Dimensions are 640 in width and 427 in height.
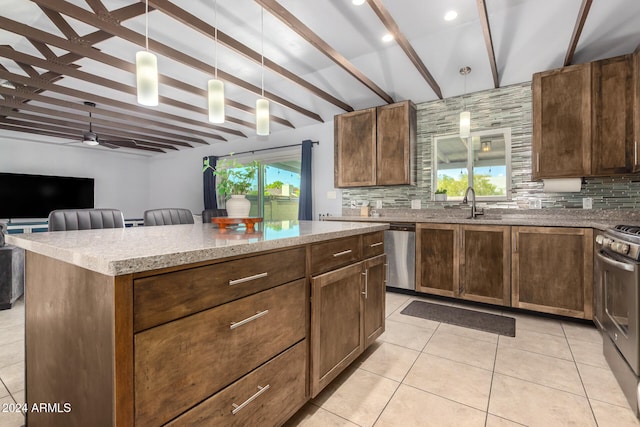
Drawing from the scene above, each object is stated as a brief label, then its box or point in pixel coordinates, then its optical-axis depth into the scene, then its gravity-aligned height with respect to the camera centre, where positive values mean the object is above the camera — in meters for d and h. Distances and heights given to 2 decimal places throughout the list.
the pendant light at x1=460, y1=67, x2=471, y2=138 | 2.85 +0.84
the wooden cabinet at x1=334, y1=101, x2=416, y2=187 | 3.77 +0.88
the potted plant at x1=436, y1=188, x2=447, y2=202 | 3.80 +0.20
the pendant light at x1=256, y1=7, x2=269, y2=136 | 2.22 +0.72
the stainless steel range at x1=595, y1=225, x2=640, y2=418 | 1.51 -0.54
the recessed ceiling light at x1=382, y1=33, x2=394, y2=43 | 2.73 +1.64
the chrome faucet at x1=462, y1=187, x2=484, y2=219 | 3.42 +0.05
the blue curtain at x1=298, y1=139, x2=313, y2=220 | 4.85 +0.44
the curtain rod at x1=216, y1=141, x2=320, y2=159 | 4.94 +1.17
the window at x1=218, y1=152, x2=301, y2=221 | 5.38 +0.45
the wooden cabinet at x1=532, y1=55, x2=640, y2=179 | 2.61 +0.84
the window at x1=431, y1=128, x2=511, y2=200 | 3.49 +0.58
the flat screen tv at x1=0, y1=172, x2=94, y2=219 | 5.64 +0.37
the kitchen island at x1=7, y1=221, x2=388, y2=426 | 0.80 -0.39
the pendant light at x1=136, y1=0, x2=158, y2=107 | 1.62 +0.75
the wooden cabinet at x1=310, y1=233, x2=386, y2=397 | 1.49 -0.60
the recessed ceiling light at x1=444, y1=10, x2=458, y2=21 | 2.52 +1.70
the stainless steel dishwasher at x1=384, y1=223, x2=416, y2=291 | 3.41 -0.52
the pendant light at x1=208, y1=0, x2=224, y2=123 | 1.95 +0.74
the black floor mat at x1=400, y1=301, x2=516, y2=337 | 2.59 -1.03
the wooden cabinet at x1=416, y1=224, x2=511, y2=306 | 2.90 -0.53
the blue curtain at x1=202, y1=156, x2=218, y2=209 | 6.25 +0.46
